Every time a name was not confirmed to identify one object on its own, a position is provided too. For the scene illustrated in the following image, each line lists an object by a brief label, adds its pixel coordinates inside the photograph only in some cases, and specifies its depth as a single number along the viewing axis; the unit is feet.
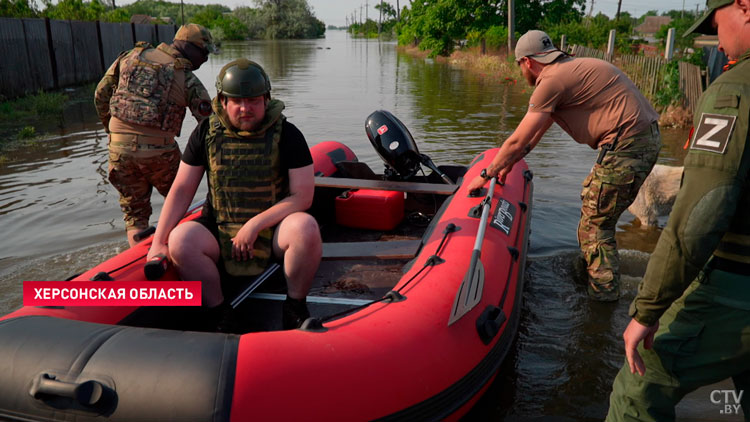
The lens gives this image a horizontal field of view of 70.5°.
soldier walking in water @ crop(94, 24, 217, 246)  13.01
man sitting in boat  9.08
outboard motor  15.72
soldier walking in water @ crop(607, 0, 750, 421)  4.63
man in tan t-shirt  11.78
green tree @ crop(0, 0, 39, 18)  42.52
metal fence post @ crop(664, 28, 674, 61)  33.64
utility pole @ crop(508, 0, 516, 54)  65.20
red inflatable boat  6.04
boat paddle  8.16
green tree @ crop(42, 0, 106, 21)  56.34
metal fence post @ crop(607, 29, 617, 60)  44.01
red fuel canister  14.76
